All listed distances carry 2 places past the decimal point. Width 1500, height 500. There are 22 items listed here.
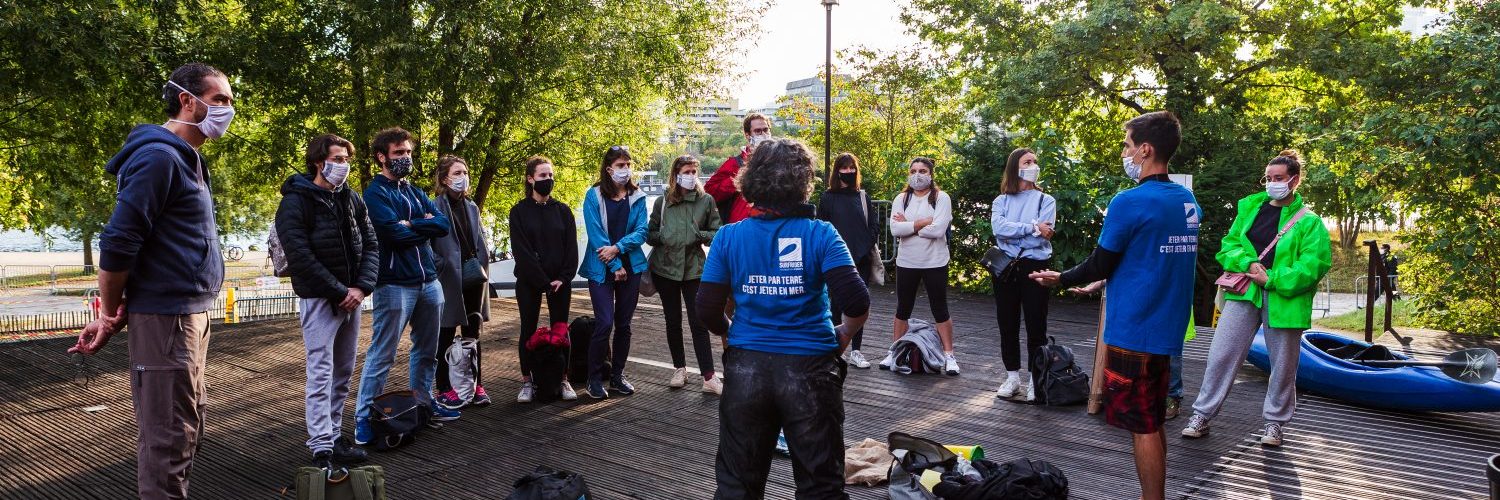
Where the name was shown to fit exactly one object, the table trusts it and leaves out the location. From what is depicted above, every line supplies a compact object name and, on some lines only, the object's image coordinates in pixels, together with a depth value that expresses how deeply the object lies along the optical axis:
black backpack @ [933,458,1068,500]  3.76
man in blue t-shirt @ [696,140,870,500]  2.89
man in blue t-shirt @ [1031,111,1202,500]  3.53
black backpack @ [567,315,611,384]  6.38
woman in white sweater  6.34
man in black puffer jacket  4.27
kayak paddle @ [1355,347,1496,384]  5.30
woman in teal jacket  5.88
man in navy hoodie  3.08
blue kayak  5.32
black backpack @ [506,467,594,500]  3.63
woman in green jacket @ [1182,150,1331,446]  4.80
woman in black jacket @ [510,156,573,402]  5.82
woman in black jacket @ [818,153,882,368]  6.48
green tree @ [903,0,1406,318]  13.29
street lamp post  17.70
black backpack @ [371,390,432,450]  4.89
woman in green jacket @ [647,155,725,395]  5.85
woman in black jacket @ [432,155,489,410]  5.59
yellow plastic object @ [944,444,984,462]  4.25
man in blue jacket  4.92
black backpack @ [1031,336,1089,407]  5.82
